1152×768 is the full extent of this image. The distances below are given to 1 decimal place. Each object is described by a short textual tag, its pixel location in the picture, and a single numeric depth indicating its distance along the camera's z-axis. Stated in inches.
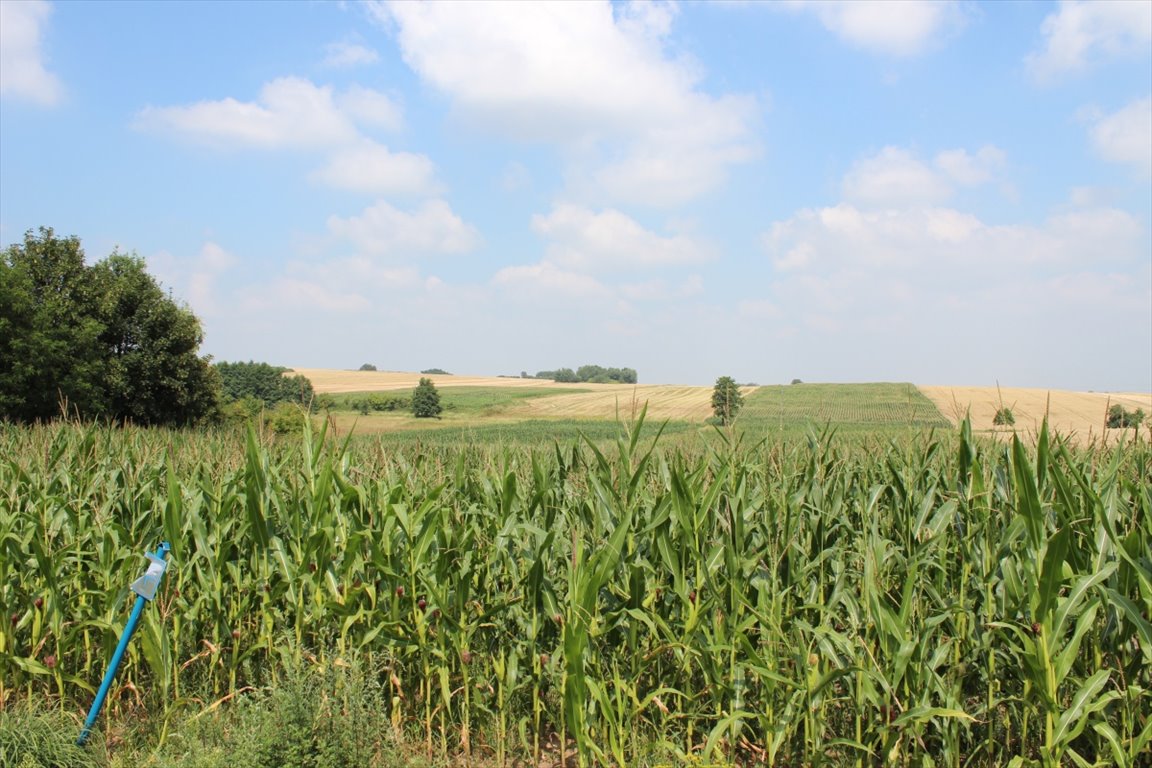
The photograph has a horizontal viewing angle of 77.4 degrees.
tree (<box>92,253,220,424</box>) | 1323.8
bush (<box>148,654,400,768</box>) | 141.0
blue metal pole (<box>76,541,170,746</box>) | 148.7
